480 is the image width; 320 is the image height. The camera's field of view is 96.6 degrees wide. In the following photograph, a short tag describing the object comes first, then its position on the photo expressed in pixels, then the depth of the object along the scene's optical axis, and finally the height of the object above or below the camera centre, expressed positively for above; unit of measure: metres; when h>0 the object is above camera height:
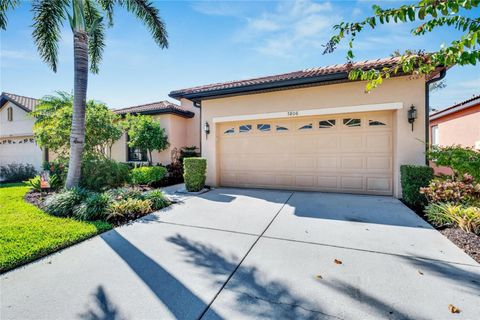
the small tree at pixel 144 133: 9.77 +1.20
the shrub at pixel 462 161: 3.16 -0.07
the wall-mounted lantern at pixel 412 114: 6.25 +1.26
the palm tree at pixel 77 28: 6.33 +4.27
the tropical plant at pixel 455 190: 4.44 -0.72
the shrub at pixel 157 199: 5.84 -1.14
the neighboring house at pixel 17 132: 13.48 +1.77
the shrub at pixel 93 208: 4.90 -1.17
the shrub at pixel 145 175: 8.96 -0.69
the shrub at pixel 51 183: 7.78 -0.90
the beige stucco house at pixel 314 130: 6.51 +1.00
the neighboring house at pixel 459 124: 8.55 +1.52
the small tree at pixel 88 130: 7.95 +1.12
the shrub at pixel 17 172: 12.57 -0.76
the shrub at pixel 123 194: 5.77 -1.00
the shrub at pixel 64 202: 5.20 -1.09
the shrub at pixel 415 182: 5.40 -0.63
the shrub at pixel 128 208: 4.97 -1.21
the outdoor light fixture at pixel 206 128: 8.95 +1.27
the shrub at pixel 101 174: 7.32 -0.54
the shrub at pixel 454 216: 3.88 -1.16
